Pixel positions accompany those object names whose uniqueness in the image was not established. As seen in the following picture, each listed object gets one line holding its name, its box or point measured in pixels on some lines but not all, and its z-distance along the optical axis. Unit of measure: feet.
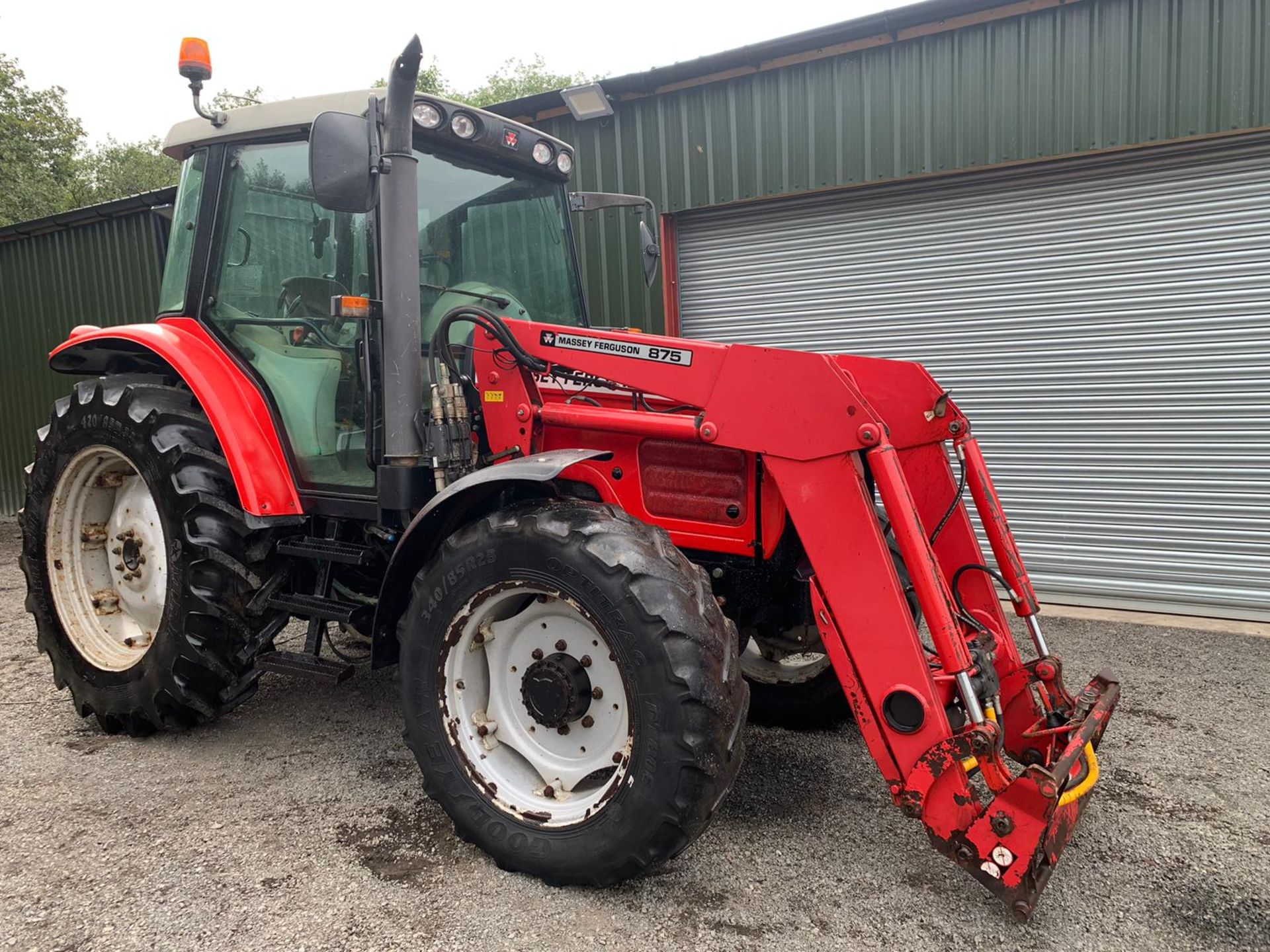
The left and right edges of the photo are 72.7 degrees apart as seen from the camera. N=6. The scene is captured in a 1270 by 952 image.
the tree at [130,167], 133.08
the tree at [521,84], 131.10
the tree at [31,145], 64.59
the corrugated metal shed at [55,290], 32.40
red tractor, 7.87
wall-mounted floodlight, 22.89
